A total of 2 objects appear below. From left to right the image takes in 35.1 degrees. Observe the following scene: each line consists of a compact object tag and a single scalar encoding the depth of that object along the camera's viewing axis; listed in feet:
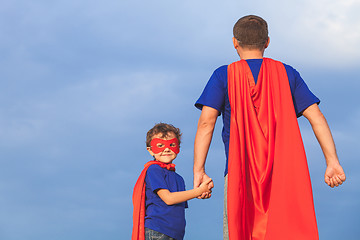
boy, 18.99
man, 15.72
